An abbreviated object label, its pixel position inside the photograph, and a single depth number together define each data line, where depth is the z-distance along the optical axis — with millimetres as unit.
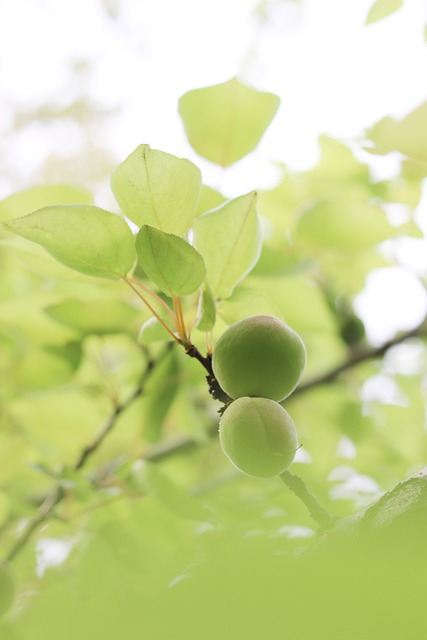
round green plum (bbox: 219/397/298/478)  567
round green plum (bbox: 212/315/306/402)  574
